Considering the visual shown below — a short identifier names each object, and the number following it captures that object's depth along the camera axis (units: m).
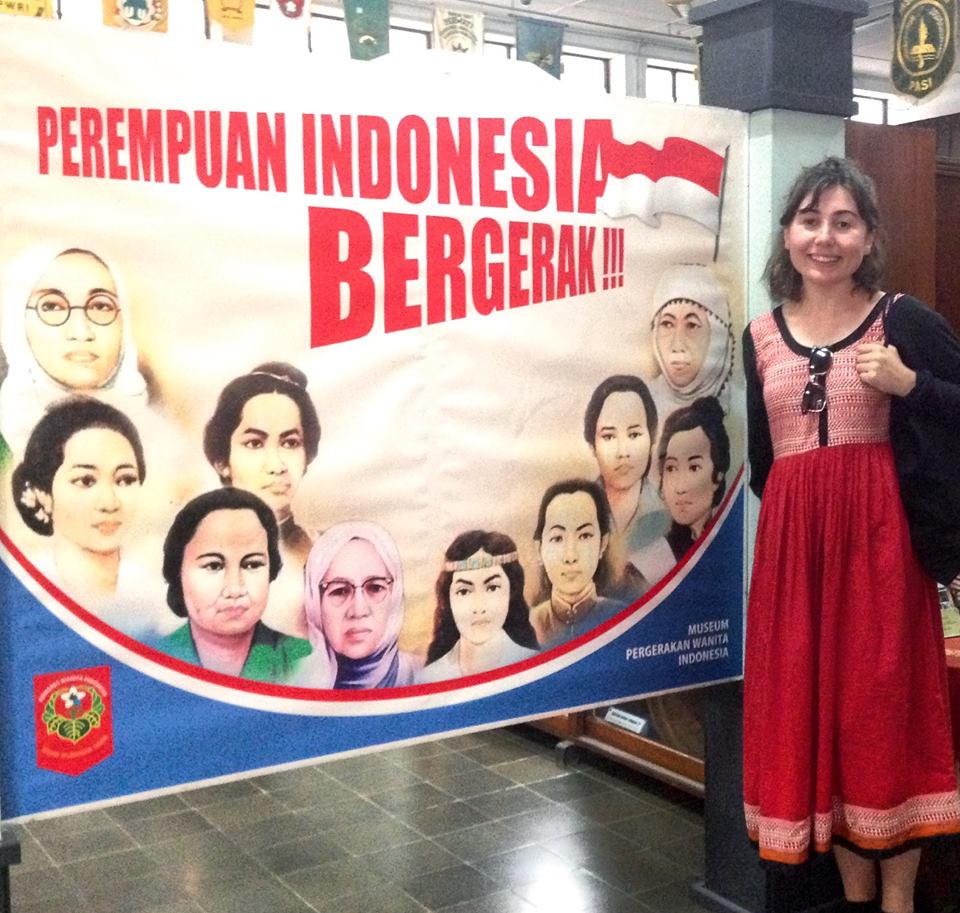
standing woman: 2.14
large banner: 1.78
